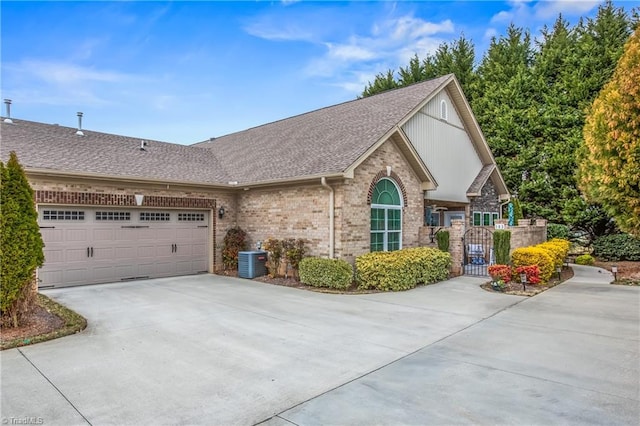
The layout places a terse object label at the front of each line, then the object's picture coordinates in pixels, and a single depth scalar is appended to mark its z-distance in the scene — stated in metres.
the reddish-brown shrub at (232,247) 13.75
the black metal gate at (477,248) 14.89
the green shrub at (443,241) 13.36
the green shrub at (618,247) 16.95
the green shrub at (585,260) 16.81
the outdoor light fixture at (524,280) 10.27
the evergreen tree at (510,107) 21.06
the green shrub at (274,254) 12.32
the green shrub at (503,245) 12.24
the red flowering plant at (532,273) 11.02
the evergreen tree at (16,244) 6.34
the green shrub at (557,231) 19.14
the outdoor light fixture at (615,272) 11.80
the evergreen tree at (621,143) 11.41
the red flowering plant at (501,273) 10.60
